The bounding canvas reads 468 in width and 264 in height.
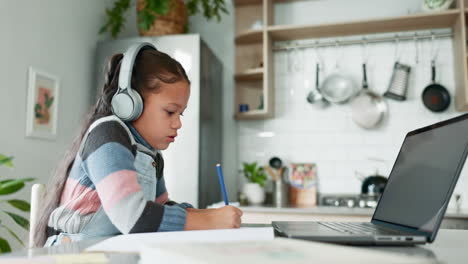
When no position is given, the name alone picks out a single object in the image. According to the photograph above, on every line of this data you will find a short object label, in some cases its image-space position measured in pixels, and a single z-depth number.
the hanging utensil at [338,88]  2.78
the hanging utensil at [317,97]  2.83
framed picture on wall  2.14
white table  0.55
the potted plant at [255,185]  2.70
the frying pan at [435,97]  2.64
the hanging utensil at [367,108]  2.73
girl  0.81
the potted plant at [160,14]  2.59
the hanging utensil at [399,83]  2.70
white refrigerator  2.43
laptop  0.68
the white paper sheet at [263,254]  0.36
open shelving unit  2.51
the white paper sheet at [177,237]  0.61
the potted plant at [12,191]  1.25
